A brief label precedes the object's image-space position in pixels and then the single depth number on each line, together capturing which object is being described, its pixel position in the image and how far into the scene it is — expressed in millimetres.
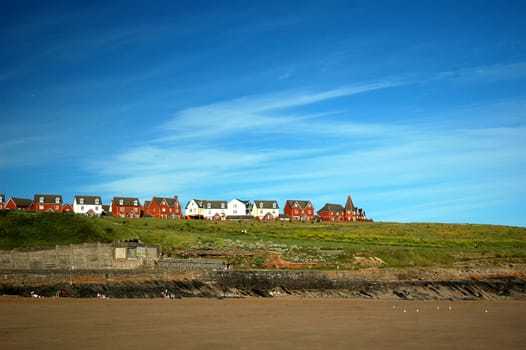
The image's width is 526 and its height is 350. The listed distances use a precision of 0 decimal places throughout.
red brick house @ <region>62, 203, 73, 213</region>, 143150
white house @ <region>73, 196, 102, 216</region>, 141875
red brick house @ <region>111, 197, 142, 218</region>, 139250
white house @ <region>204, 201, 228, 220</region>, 148425
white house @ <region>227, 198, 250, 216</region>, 150375
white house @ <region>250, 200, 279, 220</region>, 150125
